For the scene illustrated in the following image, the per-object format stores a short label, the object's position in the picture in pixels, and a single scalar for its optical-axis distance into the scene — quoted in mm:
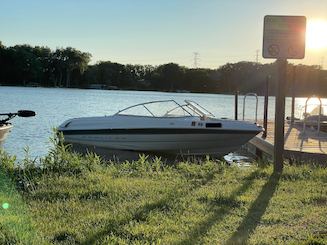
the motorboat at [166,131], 15898
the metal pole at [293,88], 21622
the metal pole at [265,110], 17192
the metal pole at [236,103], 23328
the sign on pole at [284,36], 8414
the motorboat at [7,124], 12211
